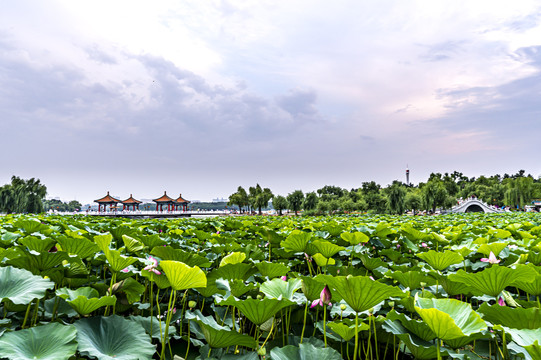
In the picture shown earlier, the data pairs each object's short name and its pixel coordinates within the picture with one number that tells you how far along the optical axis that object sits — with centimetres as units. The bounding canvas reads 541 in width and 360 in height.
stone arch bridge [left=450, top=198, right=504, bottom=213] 4600
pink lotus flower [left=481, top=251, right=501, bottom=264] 190
